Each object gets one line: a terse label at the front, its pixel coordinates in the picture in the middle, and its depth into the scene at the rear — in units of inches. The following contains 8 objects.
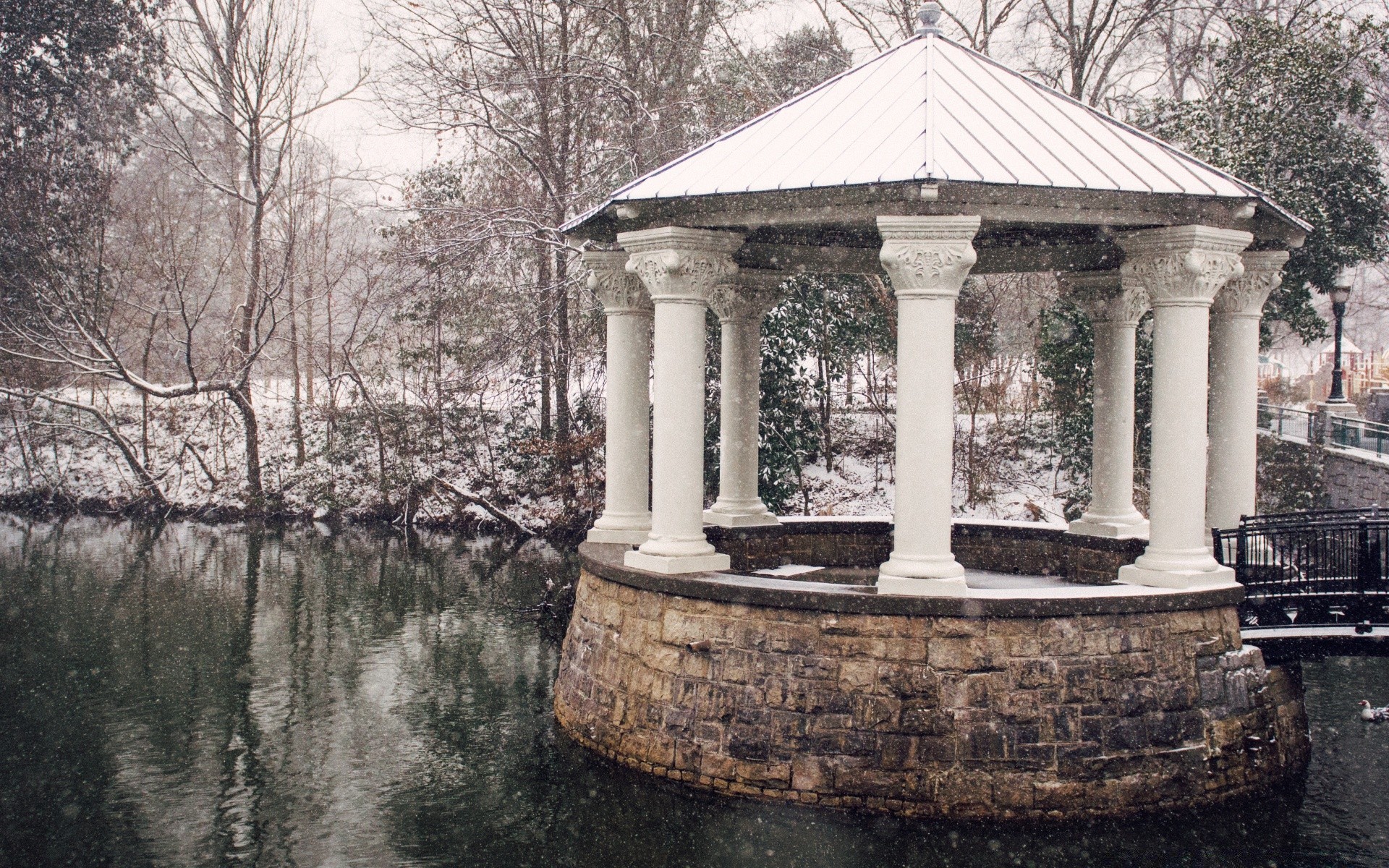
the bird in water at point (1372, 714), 348.2
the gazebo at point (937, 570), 297.6
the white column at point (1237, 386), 378.3
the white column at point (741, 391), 457.7
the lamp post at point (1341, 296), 770.8
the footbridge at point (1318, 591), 333.4
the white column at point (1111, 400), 440.1
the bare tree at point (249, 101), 1027.3
